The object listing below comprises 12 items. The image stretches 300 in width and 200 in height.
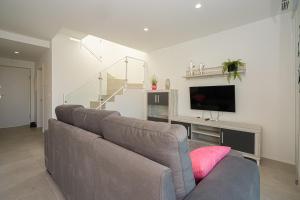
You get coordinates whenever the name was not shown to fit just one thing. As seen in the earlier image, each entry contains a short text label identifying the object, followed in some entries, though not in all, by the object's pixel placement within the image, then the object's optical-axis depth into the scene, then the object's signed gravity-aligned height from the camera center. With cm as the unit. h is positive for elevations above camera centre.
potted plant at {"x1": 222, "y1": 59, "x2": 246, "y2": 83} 308 +61
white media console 260 -66
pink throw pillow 99 -41
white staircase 410 +25
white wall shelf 338 +57
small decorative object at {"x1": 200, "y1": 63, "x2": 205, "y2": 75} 369 +73
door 529 +11
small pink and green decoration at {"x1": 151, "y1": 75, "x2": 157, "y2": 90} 478 +48
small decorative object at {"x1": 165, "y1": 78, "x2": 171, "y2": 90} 450 +42
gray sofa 76 -39
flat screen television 322 +2
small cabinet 416 -16
